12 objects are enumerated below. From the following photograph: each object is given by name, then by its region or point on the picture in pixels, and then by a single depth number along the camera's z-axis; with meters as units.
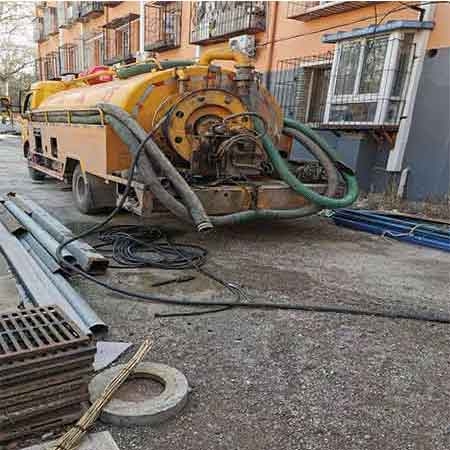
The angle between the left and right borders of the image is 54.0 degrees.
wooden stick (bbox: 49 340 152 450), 1.92
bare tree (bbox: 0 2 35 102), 36.72
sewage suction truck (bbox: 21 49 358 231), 4.67
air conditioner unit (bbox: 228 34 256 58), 12.02
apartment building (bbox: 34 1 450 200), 7.88
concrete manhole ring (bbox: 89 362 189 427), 2.12
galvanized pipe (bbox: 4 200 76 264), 4.07
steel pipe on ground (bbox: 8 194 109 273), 3.96
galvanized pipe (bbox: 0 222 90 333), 3.02
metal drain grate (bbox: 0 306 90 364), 1.95
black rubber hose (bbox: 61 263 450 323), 3.42
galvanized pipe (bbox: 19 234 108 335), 2.83
